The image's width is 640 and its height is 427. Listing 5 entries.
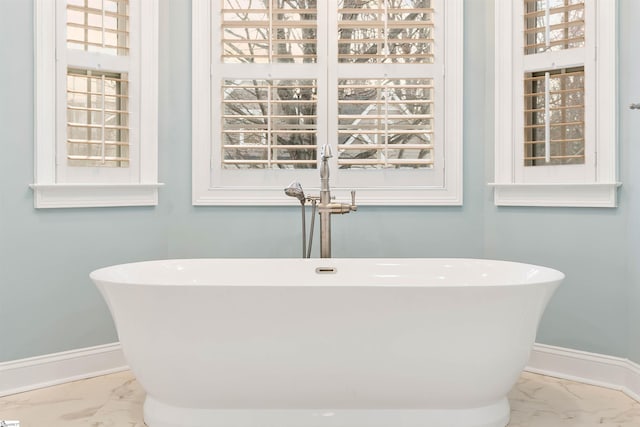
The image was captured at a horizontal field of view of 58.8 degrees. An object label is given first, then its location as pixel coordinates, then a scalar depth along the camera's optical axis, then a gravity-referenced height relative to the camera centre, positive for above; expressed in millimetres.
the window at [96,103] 2660 +462
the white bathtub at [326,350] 2004 -556
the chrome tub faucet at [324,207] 2803 -55
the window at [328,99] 3041 +522
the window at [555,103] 2648 +460
